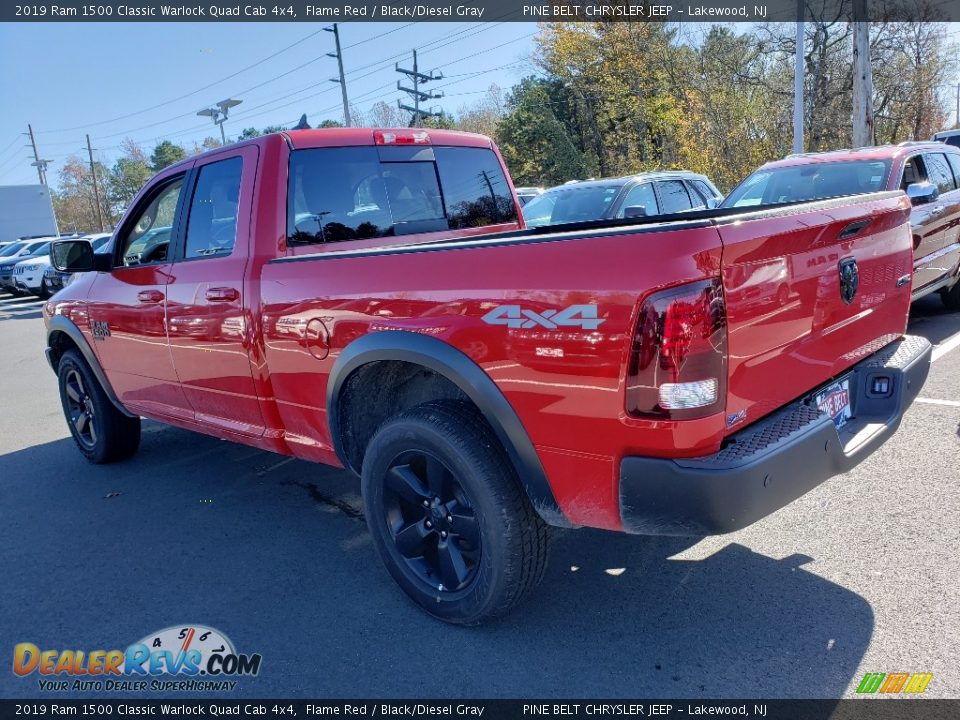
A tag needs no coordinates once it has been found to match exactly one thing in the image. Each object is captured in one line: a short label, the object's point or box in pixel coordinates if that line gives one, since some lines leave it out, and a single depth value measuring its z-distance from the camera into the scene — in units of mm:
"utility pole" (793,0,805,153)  17062
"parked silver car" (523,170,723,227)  9156
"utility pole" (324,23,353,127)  30953
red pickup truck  2170
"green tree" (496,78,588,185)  33344
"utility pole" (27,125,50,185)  70125
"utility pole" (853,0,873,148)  15250
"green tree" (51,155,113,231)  78812
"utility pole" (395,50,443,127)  44356
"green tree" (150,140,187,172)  76250
